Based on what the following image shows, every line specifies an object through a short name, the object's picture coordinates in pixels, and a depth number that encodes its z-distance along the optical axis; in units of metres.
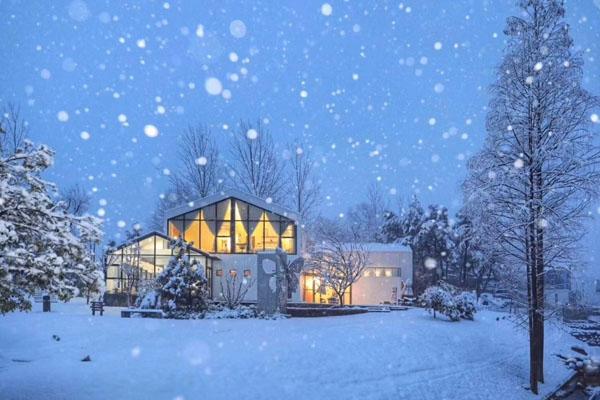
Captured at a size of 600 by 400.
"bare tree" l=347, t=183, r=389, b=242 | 57.75
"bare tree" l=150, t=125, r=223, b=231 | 40.16
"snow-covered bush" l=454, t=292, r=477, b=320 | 21.47
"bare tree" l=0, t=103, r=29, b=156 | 27.53
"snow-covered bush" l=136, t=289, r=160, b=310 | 20.27
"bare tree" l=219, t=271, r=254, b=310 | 27.61
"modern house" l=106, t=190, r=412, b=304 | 29.48
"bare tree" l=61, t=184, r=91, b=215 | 44.53
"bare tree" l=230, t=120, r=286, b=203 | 39.59
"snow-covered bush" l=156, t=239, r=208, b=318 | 19.72
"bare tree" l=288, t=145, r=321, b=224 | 41.34
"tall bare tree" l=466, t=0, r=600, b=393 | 13.46
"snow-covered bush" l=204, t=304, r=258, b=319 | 19.70
